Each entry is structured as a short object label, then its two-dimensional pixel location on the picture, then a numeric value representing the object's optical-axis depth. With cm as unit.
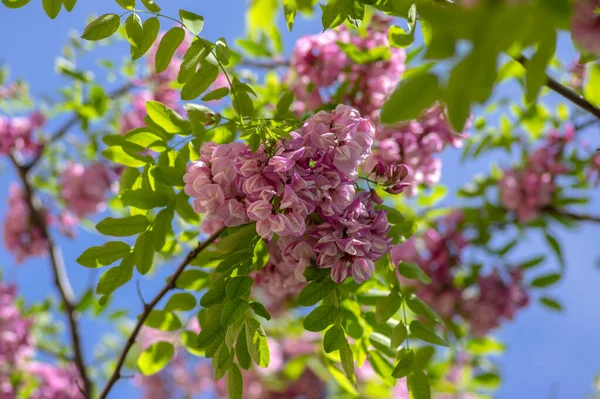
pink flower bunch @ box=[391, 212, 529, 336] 238
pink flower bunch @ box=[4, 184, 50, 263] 314
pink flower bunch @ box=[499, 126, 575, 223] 259
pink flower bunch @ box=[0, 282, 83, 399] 277
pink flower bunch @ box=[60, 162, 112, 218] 298
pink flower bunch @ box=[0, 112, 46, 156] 292
